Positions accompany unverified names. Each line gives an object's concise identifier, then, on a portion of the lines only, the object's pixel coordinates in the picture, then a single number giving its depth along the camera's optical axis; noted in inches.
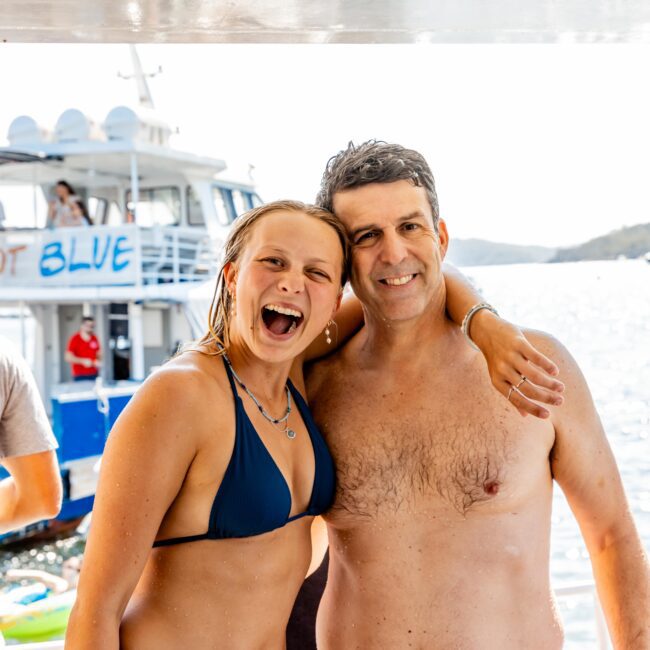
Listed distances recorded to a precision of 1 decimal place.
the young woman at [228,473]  54.2
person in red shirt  530.0
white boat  556.1
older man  70.6
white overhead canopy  60.4
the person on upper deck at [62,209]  573.0
